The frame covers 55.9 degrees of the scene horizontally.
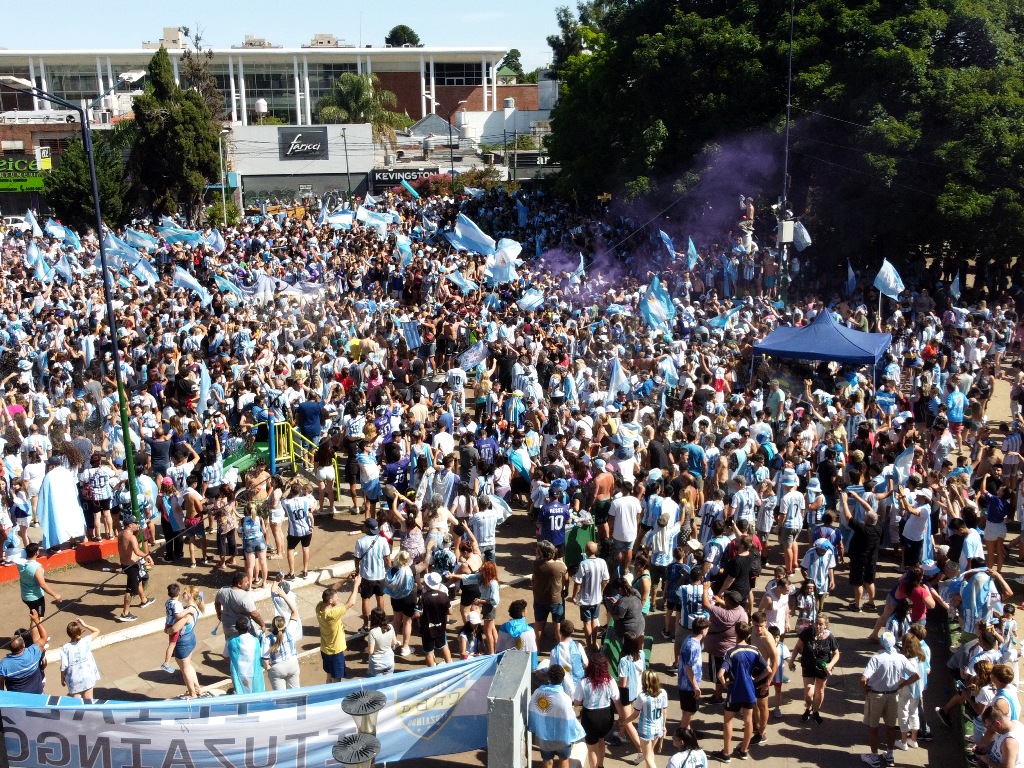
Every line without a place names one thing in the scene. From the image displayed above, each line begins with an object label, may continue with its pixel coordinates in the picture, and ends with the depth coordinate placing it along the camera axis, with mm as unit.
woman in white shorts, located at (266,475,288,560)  10992
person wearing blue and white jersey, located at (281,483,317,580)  10742
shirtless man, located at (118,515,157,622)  10656
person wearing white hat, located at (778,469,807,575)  10766
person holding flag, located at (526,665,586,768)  7035
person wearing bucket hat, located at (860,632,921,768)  7664
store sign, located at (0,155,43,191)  50344
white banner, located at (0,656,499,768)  6816
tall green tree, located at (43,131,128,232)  44312
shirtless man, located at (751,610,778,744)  7895
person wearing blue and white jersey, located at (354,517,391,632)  9469
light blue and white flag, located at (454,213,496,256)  23281
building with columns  79062
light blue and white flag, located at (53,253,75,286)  24166
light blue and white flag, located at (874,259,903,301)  18812
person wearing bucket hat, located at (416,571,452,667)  9023
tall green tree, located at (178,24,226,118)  50678
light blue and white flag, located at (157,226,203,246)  28828
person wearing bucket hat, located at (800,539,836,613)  9398
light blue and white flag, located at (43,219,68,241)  28656
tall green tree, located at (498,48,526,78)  108375
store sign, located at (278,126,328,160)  55438
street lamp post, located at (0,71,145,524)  11086
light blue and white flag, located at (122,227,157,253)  27531
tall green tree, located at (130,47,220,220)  44250
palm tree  59156
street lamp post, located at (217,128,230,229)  43075
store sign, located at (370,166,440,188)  53062
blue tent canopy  15750
